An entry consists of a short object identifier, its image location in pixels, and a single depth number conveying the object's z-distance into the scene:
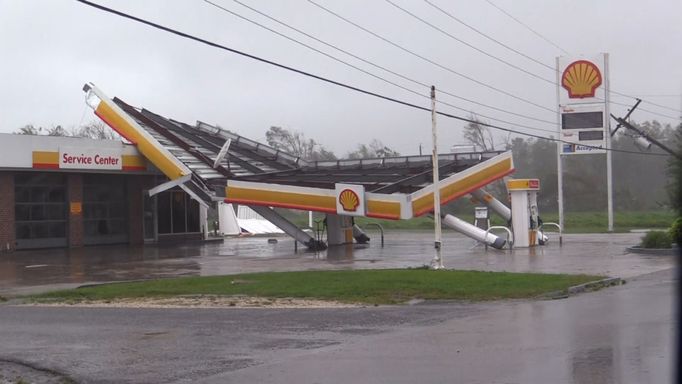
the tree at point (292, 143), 97.31
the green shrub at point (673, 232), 24.52
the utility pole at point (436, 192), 21.39
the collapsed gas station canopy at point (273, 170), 31.54
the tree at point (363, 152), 98.79
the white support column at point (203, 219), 44.88
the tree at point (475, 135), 79.50
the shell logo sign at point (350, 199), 30.50
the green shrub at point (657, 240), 28.92
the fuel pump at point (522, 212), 32.50
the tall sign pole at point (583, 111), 44.03
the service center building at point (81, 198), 35.38
